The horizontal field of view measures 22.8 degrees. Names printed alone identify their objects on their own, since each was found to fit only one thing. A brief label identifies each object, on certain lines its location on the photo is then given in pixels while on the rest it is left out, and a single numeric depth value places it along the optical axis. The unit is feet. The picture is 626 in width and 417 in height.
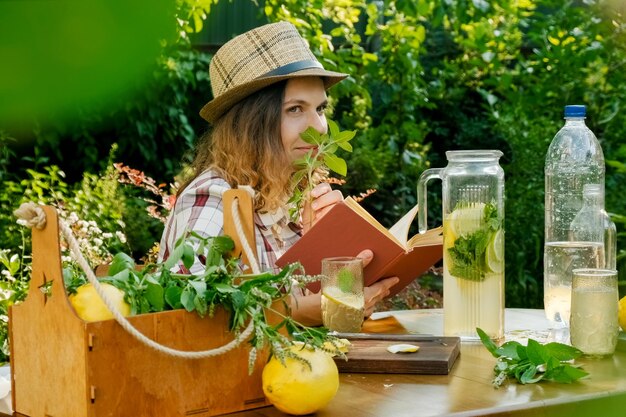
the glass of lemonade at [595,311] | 6.54
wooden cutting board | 6.31
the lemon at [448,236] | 6.90
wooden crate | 5.48
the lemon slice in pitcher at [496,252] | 6.89
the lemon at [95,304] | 5.56
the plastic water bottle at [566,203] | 7.14
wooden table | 5.82
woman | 8.07
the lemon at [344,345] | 6.23
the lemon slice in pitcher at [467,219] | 6.87
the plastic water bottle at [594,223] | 7.19
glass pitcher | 6.88
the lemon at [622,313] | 6.95
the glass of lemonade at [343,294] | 6.81
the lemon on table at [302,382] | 5.64
